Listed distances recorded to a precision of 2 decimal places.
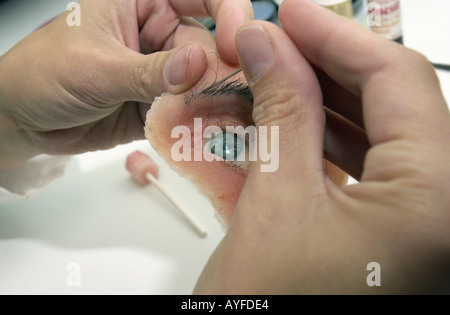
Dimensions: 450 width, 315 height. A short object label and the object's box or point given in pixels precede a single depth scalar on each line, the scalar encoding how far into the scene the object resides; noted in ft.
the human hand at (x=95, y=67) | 0.62
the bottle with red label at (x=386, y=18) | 0.92
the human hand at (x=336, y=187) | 0.44
